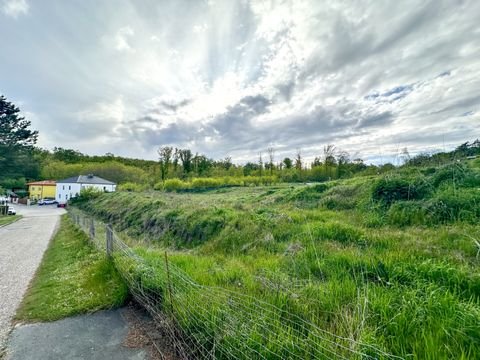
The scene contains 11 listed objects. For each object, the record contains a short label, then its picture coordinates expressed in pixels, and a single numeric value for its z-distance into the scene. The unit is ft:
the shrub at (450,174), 19.46
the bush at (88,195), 95.48
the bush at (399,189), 19.93
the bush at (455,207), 15.06
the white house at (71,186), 149.76
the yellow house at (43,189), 163.63
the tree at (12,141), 80.07
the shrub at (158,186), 117.60
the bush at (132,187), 115.03
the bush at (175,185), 113.39
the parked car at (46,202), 140.67
